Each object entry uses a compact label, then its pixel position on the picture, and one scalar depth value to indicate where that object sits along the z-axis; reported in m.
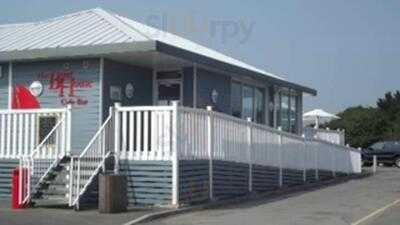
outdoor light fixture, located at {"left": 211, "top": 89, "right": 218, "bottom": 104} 23.84
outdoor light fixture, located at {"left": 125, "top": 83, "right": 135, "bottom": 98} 21.00
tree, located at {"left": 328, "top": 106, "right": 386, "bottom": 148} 62.06
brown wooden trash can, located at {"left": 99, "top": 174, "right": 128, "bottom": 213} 15.61
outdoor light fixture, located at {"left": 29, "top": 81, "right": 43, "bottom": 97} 20.70
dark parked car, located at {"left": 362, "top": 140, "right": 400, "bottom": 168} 40.78
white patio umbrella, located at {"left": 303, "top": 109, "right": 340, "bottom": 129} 38.47
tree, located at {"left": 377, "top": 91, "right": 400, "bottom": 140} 64.84
